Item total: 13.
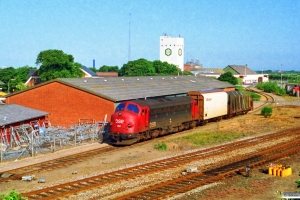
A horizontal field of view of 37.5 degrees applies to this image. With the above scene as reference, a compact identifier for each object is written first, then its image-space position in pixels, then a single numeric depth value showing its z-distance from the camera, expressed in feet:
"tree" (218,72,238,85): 333.21
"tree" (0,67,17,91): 361.34
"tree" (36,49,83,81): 255.50
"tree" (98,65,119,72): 579.48
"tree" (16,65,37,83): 361.63
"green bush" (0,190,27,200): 41.48
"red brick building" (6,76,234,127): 137.49
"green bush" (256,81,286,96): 337.80
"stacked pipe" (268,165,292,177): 77.46
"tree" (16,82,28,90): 286.25
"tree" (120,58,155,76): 374.22
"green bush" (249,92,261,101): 284.80
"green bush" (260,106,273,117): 178.97
